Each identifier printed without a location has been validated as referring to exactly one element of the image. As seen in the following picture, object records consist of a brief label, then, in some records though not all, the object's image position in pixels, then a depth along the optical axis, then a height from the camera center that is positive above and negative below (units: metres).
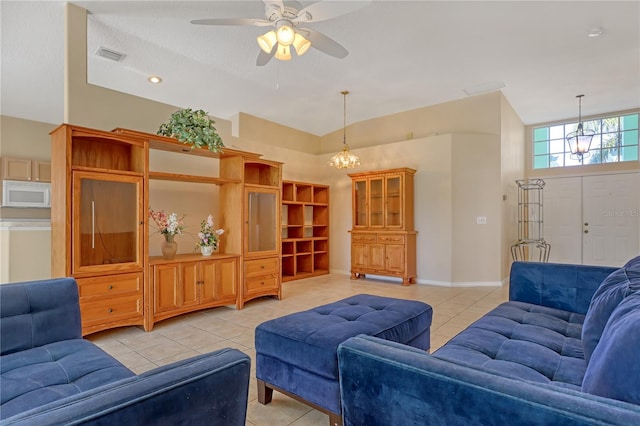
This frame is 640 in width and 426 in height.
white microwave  5.66 +0.37
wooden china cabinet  5.99 -0.23
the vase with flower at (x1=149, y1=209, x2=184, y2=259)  3.86 -0.18
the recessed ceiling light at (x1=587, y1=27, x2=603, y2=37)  3.90 +2.14
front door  6.49 -0.14
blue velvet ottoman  1.79 -0.78
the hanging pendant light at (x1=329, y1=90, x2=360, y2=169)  5.86 +0.94
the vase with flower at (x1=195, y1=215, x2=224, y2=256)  4.15 -0.30
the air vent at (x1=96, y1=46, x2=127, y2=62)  4.07 +2.03
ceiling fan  2.62 +1.60
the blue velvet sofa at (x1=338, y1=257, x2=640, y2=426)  0.81 -0.50
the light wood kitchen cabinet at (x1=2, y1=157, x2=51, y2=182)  5.59 +0.79
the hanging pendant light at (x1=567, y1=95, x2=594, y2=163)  6.01 +1.31
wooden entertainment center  3.07 -0.25
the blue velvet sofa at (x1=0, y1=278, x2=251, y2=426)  0.79 -0.54
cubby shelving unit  6.70 -0.36
